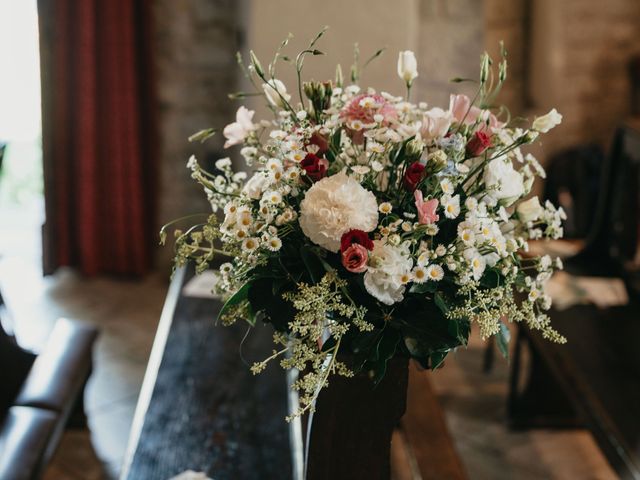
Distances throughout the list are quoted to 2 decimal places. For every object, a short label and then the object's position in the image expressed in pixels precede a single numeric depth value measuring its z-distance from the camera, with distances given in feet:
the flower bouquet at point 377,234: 3.60
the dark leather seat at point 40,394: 6.21
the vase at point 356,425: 4.01
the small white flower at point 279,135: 3.93
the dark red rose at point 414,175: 3.74
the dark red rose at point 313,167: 3.77
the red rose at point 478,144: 3.88
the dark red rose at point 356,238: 3.57
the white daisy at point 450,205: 3.61
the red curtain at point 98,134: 14.28
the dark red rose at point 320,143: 3.96
